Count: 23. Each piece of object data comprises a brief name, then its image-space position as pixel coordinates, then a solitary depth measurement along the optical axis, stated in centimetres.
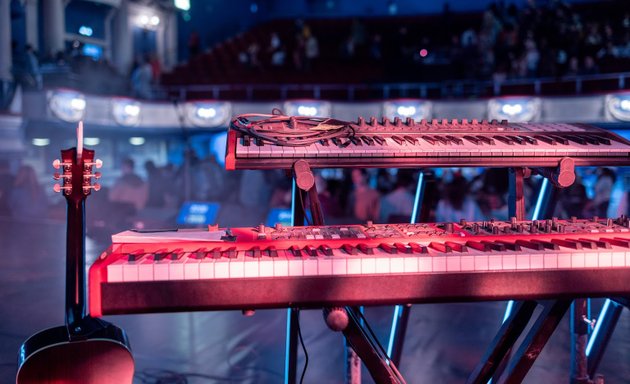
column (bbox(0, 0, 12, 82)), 1123
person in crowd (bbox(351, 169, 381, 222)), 648
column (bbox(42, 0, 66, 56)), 1352
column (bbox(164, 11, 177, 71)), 1811
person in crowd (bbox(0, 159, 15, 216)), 901
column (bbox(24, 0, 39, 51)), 1294
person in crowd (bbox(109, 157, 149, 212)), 780
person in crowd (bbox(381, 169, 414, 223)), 609
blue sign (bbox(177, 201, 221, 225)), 710
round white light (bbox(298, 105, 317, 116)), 1266
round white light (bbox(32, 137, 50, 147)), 1325
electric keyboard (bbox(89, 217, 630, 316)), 157
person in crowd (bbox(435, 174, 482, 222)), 550
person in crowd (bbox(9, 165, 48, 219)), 847
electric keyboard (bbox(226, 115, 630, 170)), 192
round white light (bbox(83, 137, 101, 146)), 1502
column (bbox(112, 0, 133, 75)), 1590
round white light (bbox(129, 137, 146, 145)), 1677
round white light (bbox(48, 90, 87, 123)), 1111
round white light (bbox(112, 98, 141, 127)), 1292
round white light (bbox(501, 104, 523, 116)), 1129
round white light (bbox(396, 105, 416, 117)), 1206
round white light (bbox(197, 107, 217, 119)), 1331
